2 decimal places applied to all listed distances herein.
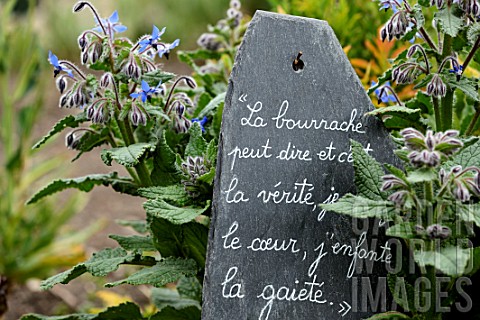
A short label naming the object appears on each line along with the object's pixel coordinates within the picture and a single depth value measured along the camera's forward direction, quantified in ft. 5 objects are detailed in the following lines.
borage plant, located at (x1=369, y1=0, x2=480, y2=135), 4.29
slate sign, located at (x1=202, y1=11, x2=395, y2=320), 4.20
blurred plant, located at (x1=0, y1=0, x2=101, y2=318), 6.17
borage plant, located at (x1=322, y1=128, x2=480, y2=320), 3.97
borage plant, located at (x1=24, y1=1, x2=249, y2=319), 4.35
